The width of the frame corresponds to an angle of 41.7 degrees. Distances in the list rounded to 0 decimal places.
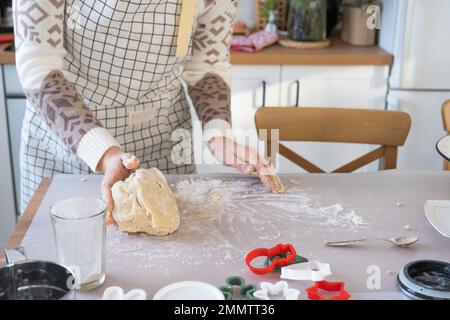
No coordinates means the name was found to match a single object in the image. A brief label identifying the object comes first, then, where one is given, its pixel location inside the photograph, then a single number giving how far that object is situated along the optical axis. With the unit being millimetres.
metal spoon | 908
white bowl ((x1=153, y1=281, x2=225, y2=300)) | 706
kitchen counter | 2104
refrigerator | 2061
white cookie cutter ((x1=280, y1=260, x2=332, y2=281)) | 817
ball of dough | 933
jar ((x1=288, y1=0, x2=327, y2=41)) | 2225
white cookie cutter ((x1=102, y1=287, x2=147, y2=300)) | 740
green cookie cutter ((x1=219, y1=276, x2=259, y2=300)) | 757
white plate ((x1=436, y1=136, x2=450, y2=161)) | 988
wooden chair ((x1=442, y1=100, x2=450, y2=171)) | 1438
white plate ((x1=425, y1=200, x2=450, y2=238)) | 953
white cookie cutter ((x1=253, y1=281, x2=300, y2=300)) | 766
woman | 1054
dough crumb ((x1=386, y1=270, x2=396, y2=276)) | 834
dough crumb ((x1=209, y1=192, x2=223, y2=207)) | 1066
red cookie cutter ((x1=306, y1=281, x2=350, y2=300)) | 763
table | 834
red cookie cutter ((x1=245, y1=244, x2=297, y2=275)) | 835
